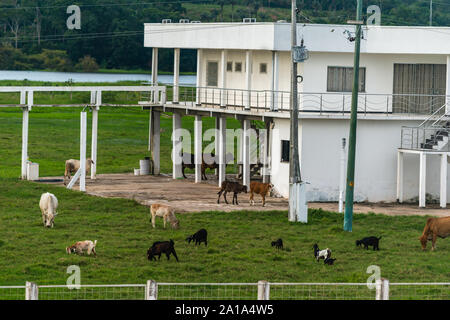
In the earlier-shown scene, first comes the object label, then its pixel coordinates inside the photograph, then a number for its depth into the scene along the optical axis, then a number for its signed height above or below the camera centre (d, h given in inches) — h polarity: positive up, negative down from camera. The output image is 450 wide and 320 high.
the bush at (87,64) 4160.9 +349.6
